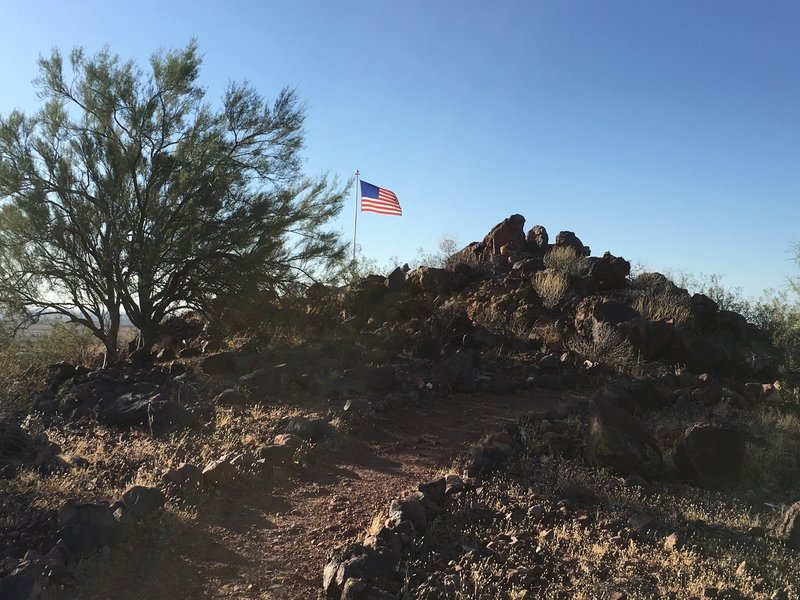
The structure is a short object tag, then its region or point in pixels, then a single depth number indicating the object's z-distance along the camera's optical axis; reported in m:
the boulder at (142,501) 5.54
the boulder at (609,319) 13.93
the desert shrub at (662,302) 15.65
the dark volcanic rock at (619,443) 7.34
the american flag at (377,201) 21.61
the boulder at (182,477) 6.44
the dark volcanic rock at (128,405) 9.73
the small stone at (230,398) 10.71
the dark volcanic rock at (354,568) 4.50
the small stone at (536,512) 5.88
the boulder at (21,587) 3.89
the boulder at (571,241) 21.22
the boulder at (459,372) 12.12
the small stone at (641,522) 5.63
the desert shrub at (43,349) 14.44
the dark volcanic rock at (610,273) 18.27
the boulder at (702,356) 14.09
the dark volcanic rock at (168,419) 9.06
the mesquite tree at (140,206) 14.18
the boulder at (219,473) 6.75
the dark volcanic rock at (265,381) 11.70
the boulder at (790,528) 5.58
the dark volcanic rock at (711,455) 7.50
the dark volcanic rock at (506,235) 23.03
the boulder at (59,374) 13.61
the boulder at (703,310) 16.36
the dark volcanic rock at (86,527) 4.91
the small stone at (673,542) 5.27
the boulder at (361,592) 4.24
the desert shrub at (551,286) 16.38
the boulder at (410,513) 5.48
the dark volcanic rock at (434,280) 18.31
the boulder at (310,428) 8.79
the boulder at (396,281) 18.06
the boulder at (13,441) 7.45
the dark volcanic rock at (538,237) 23.23
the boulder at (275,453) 7.64
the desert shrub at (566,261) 18.72
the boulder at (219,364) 13.41
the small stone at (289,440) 8.16
